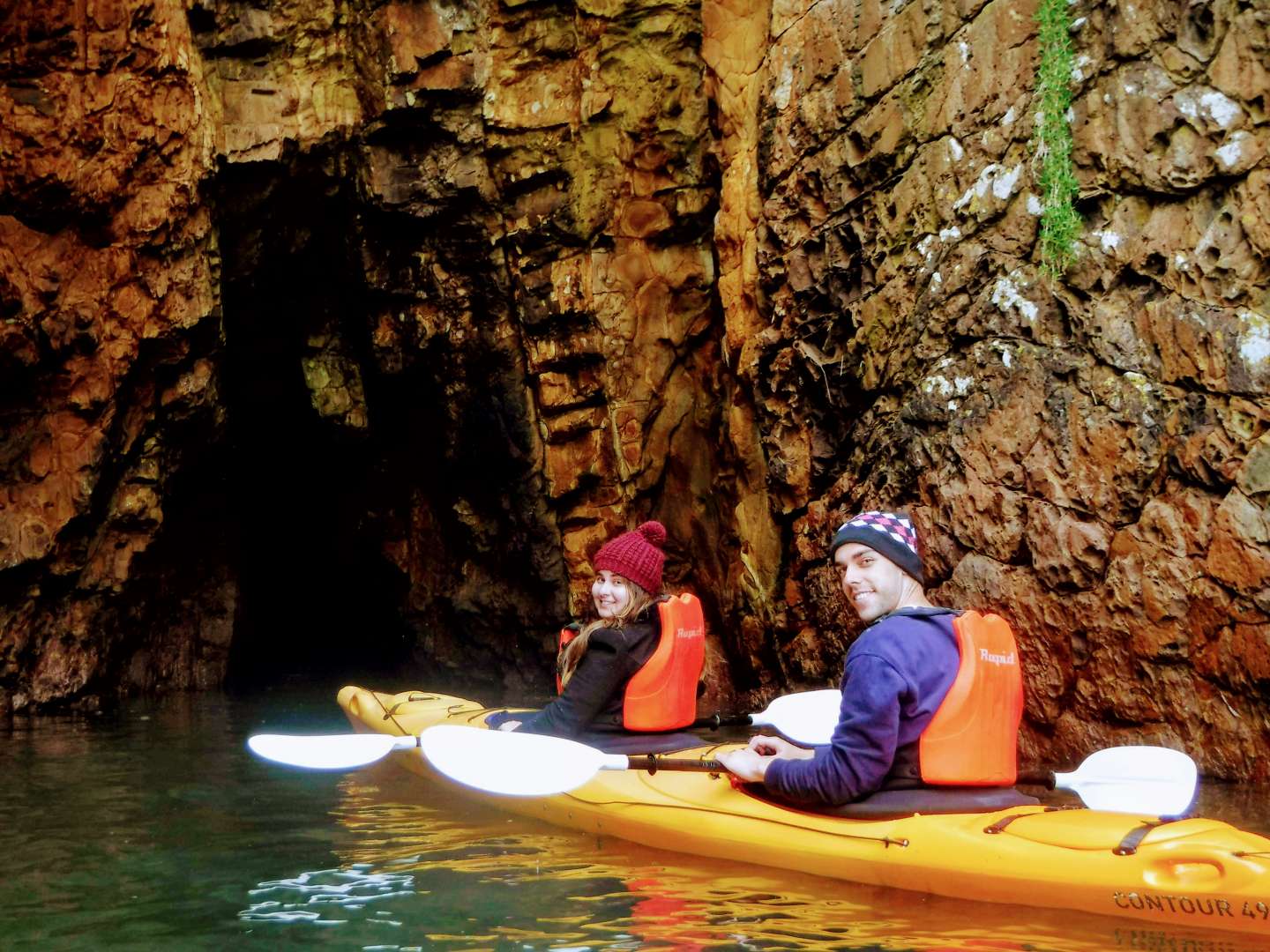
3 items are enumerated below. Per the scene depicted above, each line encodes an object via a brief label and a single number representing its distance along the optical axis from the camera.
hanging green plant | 6.14
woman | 4.69
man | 3.32
